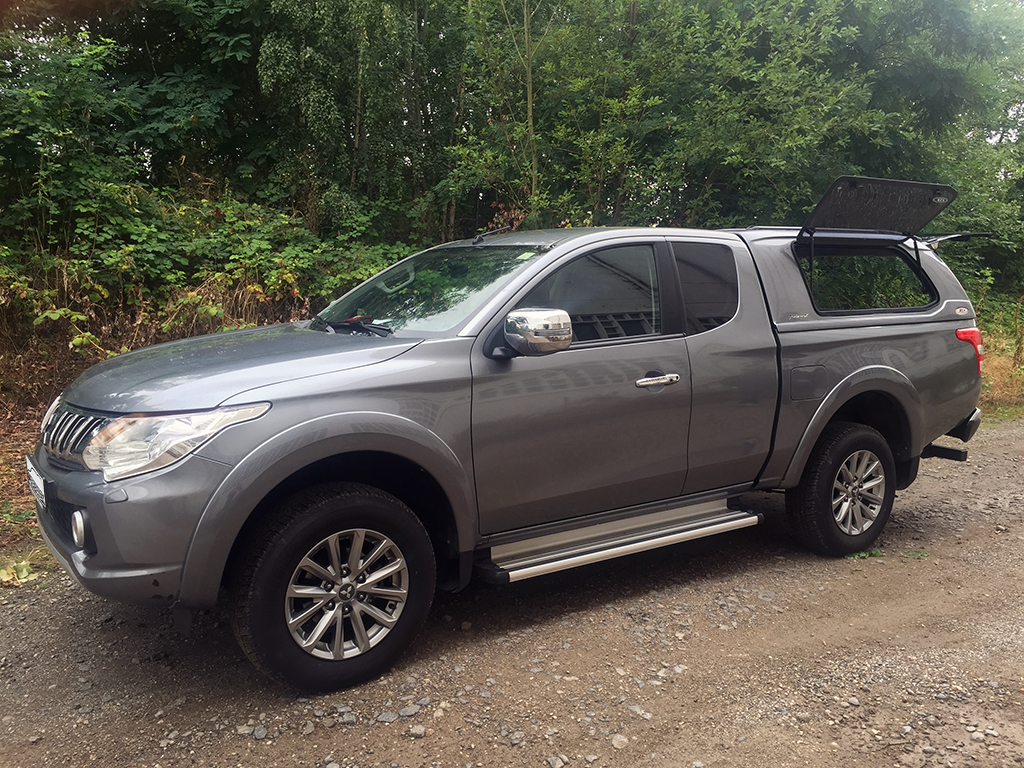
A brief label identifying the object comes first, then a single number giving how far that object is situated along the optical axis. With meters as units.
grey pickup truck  2.90
